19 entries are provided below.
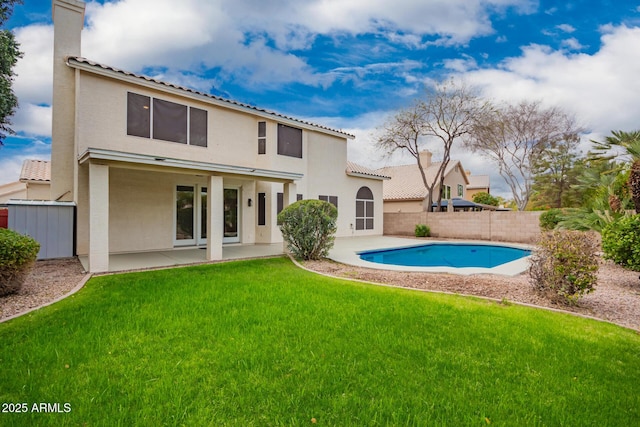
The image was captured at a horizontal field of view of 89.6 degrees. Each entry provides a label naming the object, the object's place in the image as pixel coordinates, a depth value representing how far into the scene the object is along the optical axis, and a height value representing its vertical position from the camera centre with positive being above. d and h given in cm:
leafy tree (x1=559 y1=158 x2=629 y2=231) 1107 +37
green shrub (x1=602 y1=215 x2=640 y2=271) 787 -75
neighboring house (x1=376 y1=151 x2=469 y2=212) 2961 +282
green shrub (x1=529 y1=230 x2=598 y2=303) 605 -98
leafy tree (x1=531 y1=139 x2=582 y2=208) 3142 +403
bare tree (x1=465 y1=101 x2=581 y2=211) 2856 +684
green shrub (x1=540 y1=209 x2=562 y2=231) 1767 -33
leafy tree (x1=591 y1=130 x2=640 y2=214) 884 +214
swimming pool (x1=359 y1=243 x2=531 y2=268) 1377 -206
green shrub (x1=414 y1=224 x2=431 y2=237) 2252 -127
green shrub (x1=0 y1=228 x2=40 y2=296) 618 -92
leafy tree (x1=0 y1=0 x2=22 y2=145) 967 +469
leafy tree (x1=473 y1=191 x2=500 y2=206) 4306 +191
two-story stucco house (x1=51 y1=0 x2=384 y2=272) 1089 +232
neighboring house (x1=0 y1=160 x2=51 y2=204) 1827 +192
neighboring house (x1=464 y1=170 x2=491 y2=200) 5266 +443
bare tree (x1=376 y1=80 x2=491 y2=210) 2511 +749
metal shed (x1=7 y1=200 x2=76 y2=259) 1020 -38
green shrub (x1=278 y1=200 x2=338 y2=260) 1127 -51
